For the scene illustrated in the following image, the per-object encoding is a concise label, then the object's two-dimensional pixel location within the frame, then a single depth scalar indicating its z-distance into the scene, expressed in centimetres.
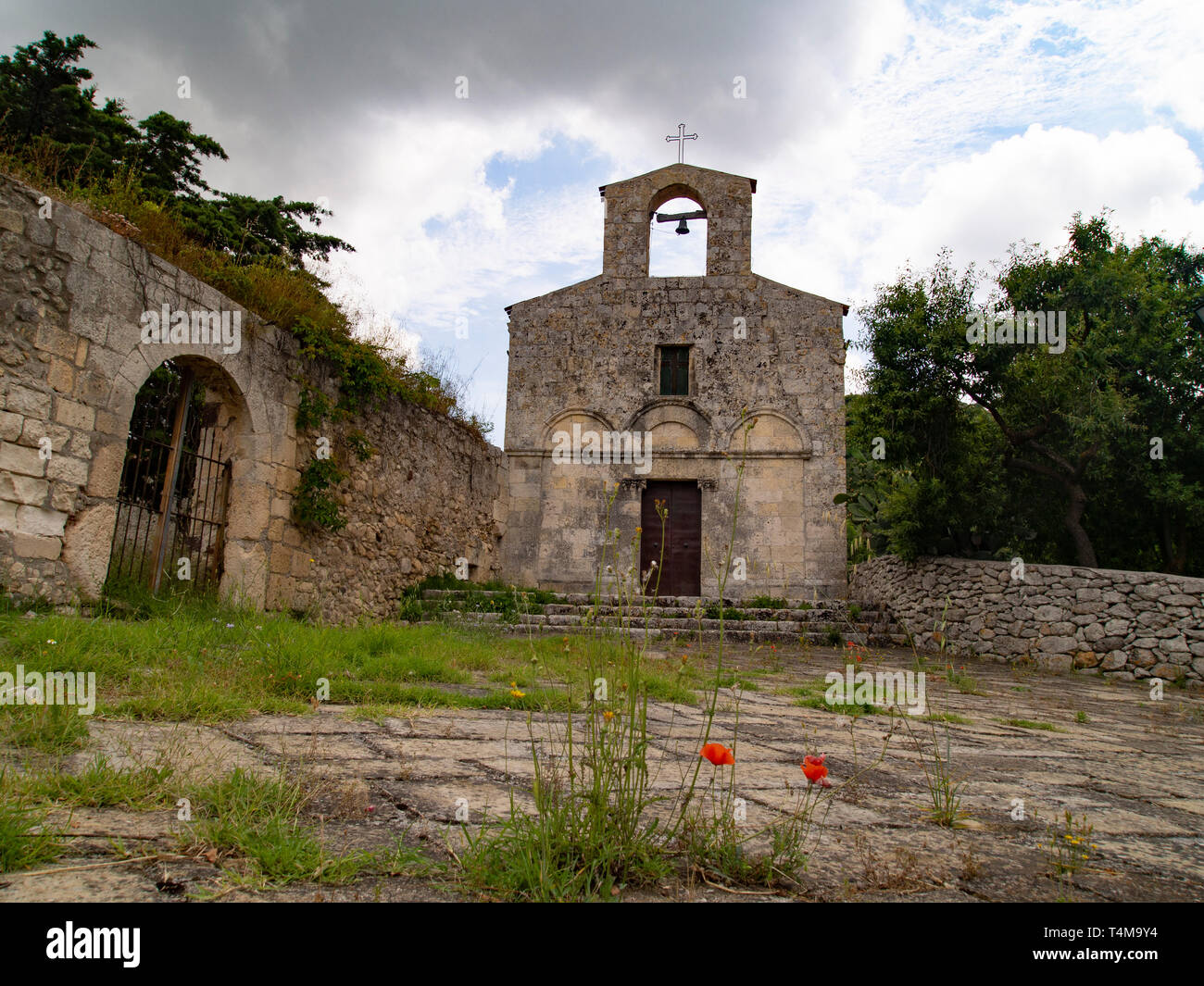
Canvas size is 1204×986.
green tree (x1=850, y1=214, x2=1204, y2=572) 889
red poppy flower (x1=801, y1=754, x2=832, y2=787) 155
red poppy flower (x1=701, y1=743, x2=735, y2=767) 139
